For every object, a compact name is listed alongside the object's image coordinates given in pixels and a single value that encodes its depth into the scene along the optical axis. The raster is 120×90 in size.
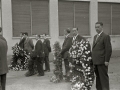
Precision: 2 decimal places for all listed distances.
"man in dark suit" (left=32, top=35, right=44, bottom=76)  10.53
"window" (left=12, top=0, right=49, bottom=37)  15.26
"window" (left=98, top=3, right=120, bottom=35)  18.45
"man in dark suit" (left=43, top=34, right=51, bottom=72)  11.93
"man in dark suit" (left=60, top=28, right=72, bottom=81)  8.82
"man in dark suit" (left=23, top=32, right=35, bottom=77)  12.21
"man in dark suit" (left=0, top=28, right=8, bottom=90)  6.48
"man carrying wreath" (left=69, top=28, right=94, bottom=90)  6.61
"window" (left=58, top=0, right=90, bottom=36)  16.84
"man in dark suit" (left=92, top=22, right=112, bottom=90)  6.52
